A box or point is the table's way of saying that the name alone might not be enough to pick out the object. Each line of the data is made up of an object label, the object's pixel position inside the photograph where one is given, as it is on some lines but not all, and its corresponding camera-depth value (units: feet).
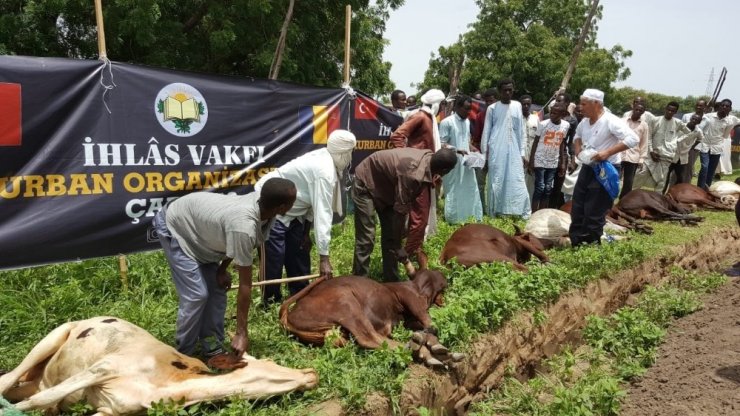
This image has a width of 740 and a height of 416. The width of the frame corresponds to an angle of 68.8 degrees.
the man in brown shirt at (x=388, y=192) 15.60
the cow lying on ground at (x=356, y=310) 12.91
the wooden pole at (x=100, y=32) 14.29
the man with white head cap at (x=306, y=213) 14.14
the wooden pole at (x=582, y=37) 49.12
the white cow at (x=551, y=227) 22.97
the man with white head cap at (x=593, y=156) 20.45
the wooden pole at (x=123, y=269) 15.26
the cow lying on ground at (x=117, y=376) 9.16
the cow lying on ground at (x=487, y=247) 18.42
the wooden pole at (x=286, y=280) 13.95
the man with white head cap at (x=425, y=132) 20.59
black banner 13.43
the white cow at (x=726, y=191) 32.78
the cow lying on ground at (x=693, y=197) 31.89
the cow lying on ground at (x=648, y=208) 27.94
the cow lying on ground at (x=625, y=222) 25.84
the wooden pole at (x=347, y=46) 20.71
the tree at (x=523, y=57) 86.74
